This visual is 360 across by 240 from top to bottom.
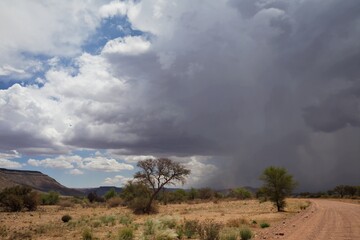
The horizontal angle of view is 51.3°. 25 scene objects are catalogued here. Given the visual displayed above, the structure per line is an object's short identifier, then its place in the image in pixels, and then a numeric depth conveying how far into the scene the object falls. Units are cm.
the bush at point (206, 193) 12344
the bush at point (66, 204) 8373
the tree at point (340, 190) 14400
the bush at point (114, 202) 8294
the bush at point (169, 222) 2955
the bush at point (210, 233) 2039
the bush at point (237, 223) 3102
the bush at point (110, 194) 12071
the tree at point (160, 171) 5766
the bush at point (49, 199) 9562
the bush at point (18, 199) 6419
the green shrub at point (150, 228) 2548
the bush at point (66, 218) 4245
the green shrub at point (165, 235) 2193
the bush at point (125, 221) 3647
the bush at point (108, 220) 3669
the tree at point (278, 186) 5659
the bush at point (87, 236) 2383
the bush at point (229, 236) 2059
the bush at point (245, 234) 2220
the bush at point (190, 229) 2422
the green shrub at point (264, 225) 3048
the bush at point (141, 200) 5628
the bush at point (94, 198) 11322
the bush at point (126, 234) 2271
